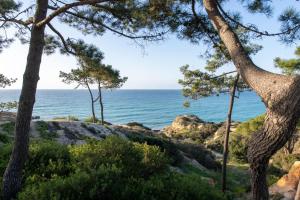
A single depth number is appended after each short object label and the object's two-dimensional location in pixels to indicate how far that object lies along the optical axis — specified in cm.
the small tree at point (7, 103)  761
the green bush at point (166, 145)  1104
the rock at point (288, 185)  651
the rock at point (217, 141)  1948
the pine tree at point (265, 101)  232
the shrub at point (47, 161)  450
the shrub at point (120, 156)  434
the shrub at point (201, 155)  1274
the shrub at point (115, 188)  334
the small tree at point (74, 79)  1755
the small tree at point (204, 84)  1112
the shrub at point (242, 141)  1529
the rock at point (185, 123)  2912
